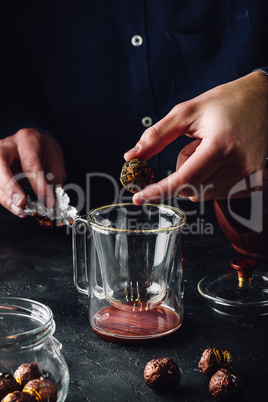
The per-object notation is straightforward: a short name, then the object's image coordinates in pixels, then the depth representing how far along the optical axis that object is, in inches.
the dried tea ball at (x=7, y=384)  23.3
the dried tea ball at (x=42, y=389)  23.3
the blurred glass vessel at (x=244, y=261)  36.5
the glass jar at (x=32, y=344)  23.2
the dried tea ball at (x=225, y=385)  25.3
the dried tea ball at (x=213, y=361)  27.7
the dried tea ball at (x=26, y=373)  23.9
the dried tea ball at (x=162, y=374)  26.3
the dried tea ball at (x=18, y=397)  22.4
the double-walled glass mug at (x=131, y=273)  32.2
